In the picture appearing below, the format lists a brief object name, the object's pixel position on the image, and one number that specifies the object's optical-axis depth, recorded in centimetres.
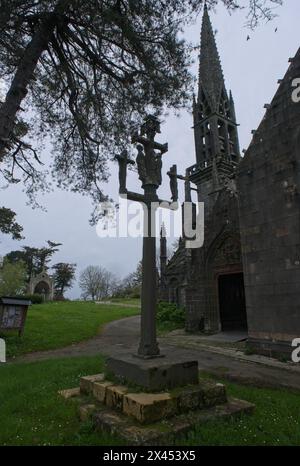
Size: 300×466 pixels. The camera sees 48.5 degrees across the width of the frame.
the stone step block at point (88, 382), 538
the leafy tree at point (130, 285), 6236
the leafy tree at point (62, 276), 6606
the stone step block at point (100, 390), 492
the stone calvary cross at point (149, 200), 536
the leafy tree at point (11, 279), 4238
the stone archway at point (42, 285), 4977
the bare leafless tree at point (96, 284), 7844
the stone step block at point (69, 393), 554
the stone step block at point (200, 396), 444
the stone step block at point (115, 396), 450
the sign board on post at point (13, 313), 1319
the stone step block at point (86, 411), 455
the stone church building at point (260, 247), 1020
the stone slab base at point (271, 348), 990
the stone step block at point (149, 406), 404
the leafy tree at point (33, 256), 6262
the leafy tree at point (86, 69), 812
